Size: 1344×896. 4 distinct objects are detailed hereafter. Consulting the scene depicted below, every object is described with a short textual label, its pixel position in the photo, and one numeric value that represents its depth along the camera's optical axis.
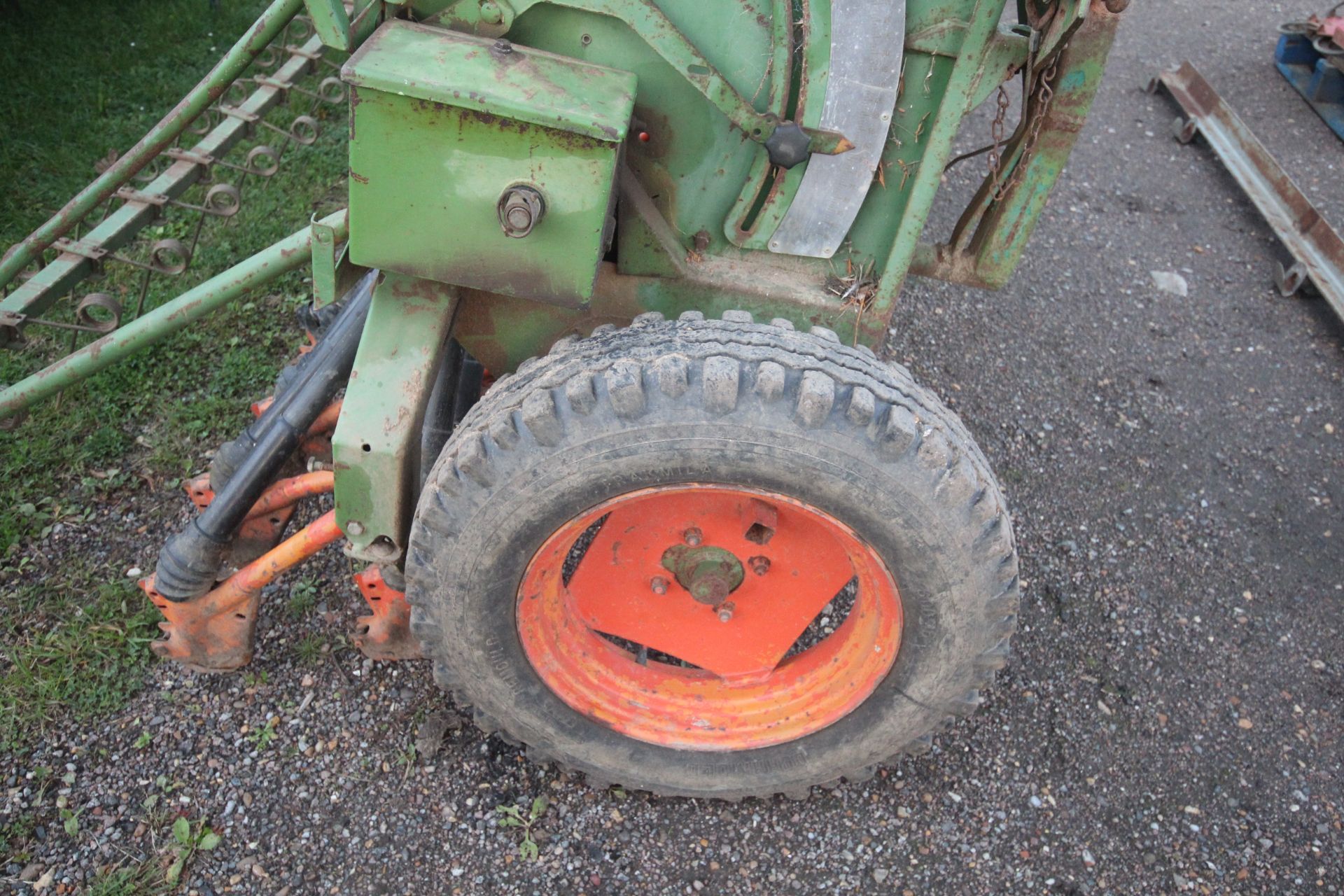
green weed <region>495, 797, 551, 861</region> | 2.36
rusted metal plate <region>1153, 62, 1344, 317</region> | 4.45
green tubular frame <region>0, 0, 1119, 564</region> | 1.95
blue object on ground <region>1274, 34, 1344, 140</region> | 5.75
